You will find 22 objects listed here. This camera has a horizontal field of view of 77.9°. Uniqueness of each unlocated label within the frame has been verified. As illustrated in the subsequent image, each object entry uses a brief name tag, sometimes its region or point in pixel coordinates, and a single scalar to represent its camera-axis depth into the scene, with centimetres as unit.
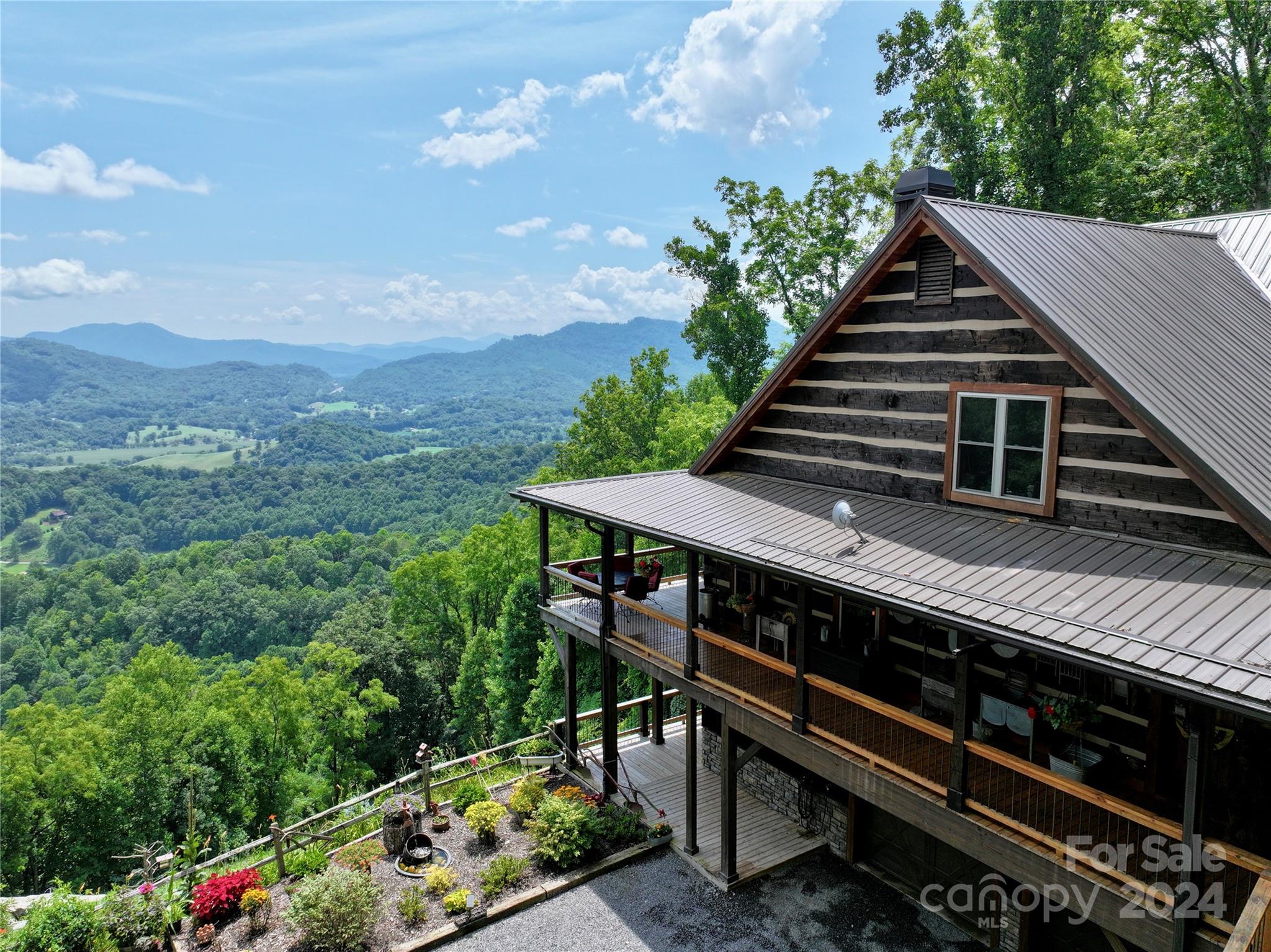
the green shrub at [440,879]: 1289
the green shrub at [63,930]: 1148
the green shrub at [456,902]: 1217
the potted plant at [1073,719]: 849
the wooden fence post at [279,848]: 1398
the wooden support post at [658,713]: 1769
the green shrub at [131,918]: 1193
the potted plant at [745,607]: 1389
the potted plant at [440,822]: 1488
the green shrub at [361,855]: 1388
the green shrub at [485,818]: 1427
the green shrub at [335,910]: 1164
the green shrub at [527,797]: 1495
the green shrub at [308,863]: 1384
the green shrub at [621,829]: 1384
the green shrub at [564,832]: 1325
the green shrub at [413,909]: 1220
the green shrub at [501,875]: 1268
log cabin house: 702
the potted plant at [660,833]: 1380
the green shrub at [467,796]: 1539
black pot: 1380
